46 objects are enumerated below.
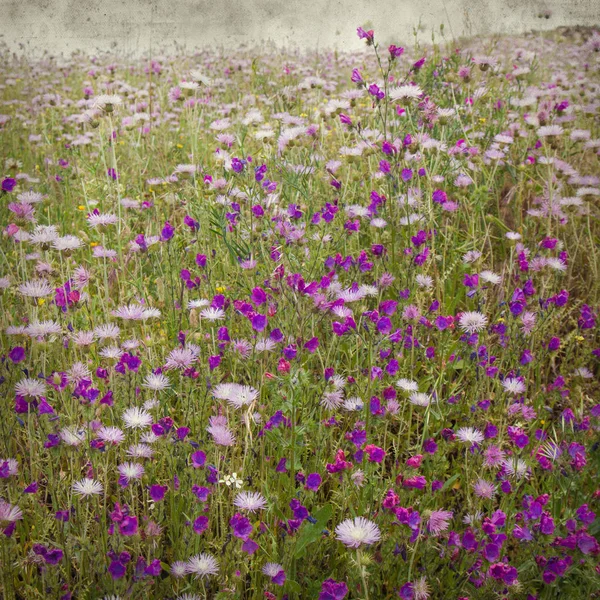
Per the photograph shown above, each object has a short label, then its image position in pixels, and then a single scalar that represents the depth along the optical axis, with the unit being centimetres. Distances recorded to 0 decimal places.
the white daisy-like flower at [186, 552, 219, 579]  122
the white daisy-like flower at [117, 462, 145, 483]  136
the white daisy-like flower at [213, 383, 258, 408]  142
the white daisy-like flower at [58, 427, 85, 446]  136
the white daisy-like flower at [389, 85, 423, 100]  239
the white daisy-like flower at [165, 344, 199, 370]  160
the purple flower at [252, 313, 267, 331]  154
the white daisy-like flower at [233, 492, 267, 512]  130
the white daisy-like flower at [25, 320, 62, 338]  159
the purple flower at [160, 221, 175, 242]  205
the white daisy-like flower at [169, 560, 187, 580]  118
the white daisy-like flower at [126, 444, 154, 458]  140
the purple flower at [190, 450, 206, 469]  130
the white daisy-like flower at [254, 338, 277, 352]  159
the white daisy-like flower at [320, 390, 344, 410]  157
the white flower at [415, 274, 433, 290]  213
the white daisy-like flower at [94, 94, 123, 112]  245
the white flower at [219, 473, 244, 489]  132
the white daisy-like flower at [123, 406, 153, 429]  148
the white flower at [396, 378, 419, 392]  166
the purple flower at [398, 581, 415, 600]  120
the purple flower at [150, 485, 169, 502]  126
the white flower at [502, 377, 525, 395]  164
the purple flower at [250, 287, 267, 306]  161
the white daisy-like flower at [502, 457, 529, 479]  140
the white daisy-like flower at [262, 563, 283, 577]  120
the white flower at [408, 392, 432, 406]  164
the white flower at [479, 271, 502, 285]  217
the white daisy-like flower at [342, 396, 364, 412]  157
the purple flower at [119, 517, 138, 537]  119
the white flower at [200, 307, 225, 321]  178
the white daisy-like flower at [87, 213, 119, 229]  207
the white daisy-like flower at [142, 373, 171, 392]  157
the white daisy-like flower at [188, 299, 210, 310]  189
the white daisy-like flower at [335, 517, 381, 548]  113
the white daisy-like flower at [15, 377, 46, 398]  144
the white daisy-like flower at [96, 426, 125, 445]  141
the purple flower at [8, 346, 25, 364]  143
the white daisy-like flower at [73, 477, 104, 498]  131
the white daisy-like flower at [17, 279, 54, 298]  172
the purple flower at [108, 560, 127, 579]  114
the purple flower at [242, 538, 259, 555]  118
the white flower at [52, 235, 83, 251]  192
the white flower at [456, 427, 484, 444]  152
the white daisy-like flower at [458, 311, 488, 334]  192
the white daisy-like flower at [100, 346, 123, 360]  166
